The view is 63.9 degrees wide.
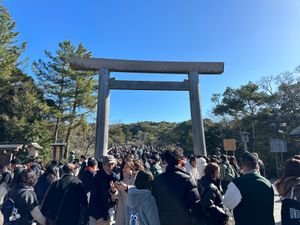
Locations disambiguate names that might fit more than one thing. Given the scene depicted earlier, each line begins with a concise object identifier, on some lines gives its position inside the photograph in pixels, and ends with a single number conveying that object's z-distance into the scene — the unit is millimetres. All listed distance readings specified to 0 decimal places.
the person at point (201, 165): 6580
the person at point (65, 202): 3189
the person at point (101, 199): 3602
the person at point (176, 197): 2631
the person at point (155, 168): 7504
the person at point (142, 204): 2742
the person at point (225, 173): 6613
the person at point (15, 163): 6394
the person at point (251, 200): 2545
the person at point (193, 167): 6391
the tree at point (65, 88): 21203
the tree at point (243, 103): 19594
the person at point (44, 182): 4855
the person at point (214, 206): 2639
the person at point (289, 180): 2352
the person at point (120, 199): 3611
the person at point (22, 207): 3139
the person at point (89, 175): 3891
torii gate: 8783
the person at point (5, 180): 3944
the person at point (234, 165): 7595
